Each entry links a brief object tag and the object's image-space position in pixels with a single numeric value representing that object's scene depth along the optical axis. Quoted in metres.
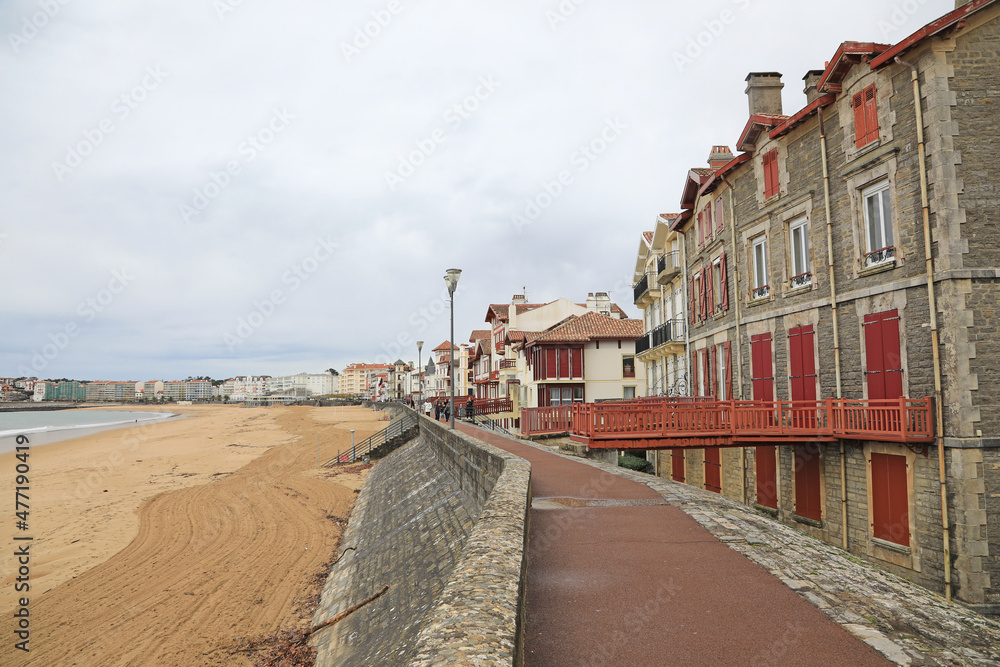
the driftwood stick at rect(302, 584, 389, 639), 11.39
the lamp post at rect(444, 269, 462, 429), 20.41
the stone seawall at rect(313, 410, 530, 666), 3.75
